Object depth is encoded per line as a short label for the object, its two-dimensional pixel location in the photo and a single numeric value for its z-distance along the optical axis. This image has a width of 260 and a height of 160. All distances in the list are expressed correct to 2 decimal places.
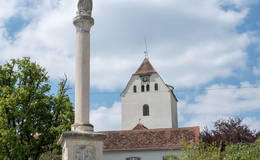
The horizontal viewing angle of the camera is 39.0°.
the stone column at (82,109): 11.36
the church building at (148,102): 47.28
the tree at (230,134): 27.92
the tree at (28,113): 22.27
